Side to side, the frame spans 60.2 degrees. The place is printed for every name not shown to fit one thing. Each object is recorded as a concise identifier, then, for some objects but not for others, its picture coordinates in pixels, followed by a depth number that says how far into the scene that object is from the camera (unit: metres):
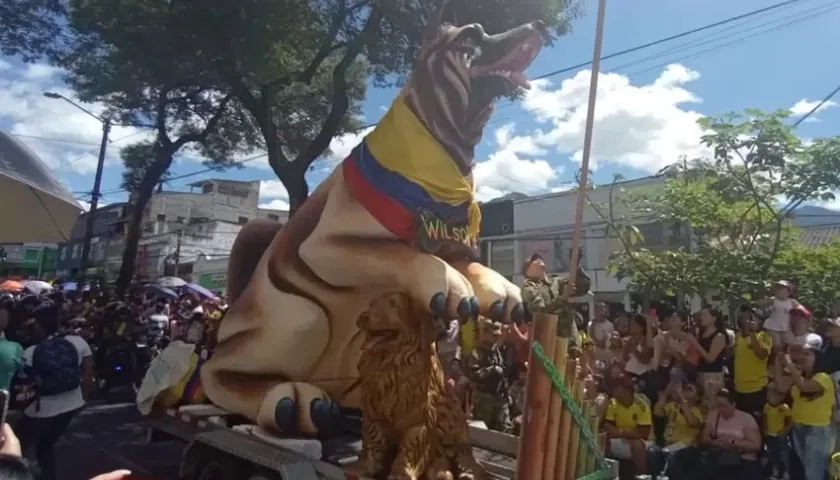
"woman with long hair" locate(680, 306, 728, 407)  6.12
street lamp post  18.69
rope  2.60
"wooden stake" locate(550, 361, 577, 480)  2.72
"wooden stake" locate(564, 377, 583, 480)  2.80
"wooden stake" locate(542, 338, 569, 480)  2.65
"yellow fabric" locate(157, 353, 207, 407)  5.36
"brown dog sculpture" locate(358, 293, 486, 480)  3.85
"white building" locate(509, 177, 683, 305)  15.79
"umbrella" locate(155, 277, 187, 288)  19.51
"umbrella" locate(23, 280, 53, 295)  16.69
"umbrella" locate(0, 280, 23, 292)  17.28
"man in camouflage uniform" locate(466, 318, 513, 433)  5.57
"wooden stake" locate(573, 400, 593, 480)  2.87
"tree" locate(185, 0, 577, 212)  9.07
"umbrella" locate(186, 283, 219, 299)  16.16
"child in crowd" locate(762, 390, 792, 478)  5.39
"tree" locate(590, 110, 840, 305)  7.83
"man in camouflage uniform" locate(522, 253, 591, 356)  4.28
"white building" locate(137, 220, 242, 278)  33.44
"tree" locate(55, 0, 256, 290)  9.28
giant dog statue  4.15
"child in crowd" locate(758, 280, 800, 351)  6.32
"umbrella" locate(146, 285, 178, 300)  16.47
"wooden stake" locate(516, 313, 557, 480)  2.62
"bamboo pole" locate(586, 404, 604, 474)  2.91
